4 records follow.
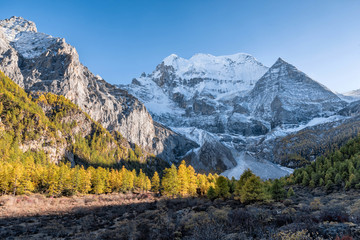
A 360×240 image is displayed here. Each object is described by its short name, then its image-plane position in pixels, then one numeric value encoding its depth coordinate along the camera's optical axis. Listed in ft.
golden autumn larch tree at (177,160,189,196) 163.94
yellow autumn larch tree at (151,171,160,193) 221.46
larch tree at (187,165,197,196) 165.49
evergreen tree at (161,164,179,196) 161.86
